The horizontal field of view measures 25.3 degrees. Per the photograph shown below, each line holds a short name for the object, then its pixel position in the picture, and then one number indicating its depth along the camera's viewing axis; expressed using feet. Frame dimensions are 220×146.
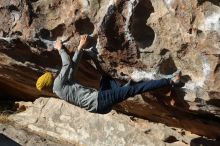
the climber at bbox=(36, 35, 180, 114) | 20.15
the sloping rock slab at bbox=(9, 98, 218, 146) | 25.72
